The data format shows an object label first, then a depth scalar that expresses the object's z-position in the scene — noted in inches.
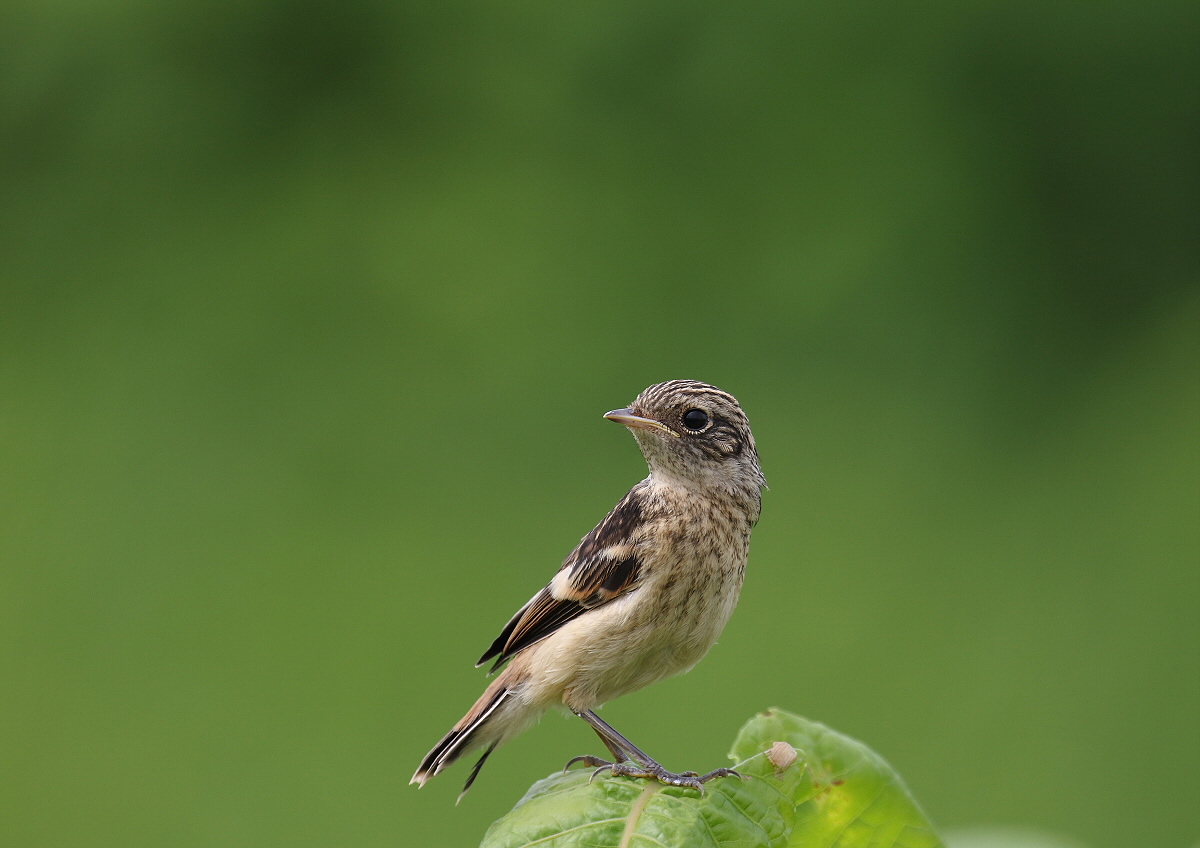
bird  206.8
